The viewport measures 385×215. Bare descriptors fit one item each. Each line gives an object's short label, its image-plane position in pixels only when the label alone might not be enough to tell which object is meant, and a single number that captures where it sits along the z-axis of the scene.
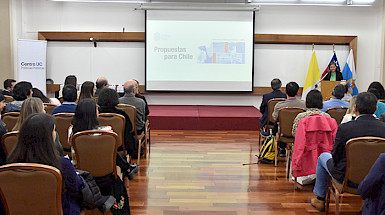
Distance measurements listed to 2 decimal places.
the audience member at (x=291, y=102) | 5.65
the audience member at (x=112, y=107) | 4.76
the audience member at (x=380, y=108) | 5.05
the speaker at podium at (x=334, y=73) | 9.69
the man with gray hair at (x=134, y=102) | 5.84
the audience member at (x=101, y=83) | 6.92
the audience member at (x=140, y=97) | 6.19
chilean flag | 10.06
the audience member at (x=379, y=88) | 6.00
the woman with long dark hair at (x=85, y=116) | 3.56
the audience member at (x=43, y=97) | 5.77
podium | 9.44
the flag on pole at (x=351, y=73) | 9.95
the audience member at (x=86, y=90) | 5.44
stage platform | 8.51
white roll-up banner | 9.41
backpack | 5.85
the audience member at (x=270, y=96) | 6.67
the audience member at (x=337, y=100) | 5.59
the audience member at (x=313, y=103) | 4.46
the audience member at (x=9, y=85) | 7.57
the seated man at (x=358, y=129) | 3.29
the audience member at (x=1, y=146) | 3.21
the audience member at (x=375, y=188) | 2.58
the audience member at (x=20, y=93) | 5.03
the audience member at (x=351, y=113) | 4.09
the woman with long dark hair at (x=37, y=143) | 2.29
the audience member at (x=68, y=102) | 4.93
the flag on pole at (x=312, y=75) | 10.12
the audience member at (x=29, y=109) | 3.52
